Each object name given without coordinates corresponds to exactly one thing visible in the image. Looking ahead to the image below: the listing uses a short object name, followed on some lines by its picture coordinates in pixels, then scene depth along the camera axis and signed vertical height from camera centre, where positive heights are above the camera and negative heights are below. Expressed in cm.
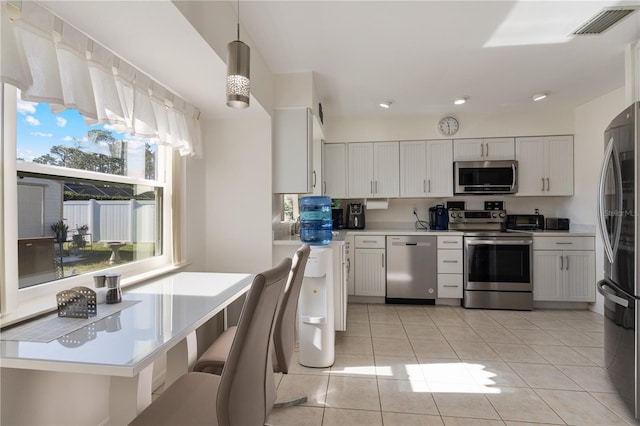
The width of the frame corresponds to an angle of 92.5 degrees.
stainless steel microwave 399 +46
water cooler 234 -78
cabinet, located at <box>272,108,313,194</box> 283 +57
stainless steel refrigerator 173 -23
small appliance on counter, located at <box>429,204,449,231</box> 417 -8
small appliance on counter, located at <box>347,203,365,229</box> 429 -6
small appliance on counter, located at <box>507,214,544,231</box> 408 -14
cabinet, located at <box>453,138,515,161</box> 407 +84
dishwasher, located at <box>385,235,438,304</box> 388 -70
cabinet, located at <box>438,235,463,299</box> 385 -69
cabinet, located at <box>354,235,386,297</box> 396 -69
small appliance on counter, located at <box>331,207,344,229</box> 437 -7
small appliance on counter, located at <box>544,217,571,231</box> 397 -15
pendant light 139 +63
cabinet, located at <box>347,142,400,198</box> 423 +59
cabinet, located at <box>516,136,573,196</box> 397 +61
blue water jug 287 -4
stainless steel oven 372 -72
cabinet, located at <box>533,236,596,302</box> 365 -69
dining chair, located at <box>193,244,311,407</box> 147 -62
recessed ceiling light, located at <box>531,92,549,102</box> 344 +132
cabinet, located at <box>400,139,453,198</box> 414 +59
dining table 89 -43
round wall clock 416 +118
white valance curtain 111 +63
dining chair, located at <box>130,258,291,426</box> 90 -56
